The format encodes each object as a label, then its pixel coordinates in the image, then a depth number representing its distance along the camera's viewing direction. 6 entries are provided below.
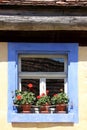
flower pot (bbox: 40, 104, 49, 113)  5.14
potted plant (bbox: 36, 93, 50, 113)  5.13
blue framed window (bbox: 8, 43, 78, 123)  5.17
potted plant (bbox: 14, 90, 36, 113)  5.12
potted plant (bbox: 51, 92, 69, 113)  5.14
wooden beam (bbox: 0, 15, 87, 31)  4.89
